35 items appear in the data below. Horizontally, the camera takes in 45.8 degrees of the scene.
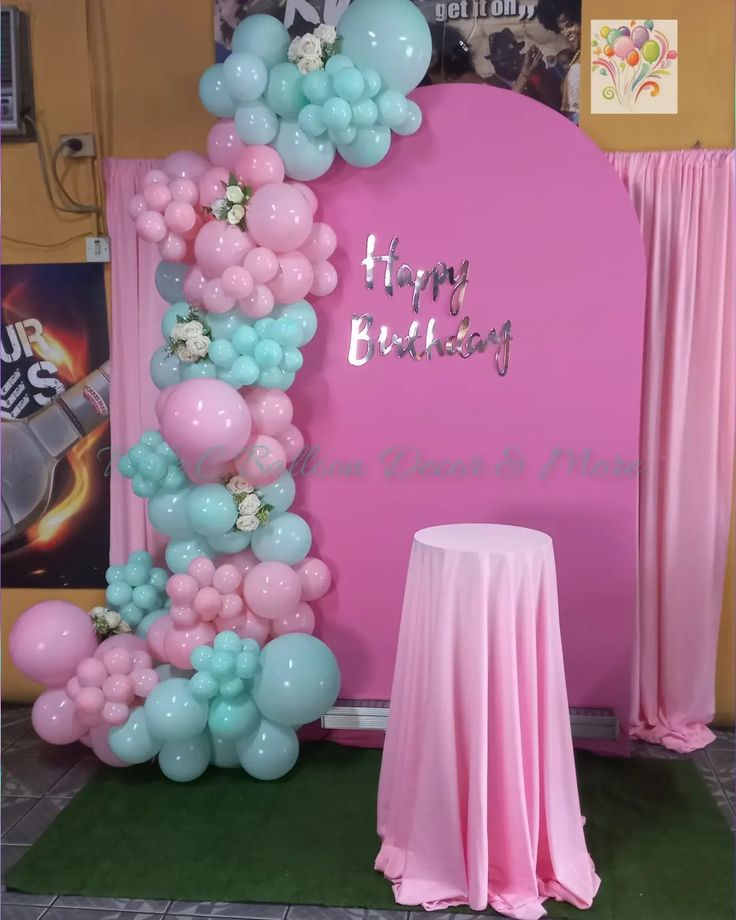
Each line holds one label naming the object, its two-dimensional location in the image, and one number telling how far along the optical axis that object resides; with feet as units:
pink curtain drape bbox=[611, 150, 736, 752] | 10.21
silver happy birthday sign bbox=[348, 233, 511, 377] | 9.87
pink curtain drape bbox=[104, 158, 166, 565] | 10.78
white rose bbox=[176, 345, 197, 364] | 9.16
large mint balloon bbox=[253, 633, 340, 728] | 8.84
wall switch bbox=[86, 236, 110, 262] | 11.10
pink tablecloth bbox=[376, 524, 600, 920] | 7.14
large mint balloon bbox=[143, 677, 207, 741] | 8.82
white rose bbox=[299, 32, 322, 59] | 8.69
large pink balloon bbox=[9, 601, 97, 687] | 9.39
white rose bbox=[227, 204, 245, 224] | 8.86
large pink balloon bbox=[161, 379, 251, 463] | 8.46
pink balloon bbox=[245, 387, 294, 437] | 9.20
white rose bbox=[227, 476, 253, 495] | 9.21
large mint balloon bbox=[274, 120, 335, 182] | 8.98
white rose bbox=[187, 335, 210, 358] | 9.00
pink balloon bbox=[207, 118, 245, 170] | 9.19
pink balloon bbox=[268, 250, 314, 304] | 8.95
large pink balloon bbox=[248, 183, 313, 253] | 8.67
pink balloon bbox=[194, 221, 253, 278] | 8.73
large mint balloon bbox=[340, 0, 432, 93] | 8.64
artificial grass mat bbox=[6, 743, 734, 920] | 7.68
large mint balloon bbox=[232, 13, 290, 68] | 8.86
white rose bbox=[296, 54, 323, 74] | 8.67
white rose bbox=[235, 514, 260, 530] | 9.14
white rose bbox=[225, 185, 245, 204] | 8.90
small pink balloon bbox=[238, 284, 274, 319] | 8.80
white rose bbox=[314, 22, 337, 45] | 8.75
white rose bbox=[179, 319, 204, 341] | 9.05
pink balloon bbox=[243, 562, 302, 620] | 9.25
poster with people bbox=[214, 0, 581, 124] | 10.24
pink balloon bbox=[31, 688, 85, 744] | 9.50
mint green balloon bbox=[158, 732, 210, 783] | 9.30
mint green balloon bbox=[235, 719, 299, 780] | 9.24
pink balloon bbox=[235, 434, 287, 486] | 9.21
